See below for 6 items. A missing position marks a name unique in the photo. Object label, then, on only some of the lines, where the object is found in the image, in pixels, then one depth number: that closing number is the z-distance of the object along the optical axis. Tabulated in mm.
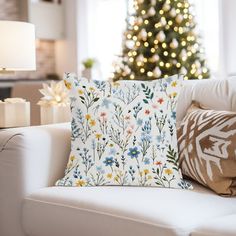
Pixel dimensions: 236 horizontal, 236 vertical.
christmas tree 4504
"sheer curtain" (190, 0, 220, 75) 6082
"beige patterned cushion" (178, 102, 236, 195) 1979
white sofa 1717
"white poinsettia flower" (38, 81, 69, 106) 2900
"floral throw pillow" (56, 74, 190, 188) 2150
